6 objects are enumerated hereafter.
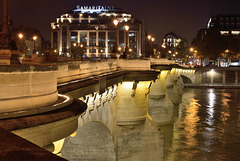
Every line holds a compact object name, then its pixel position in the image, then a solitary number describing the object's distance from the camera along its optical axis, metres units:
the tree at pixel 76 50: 105.62
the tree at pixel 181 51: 168.88
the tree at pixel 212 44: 132.50
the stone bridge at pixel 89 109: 5.97
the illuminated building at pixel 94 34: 149.12
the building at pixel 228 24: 184.50
